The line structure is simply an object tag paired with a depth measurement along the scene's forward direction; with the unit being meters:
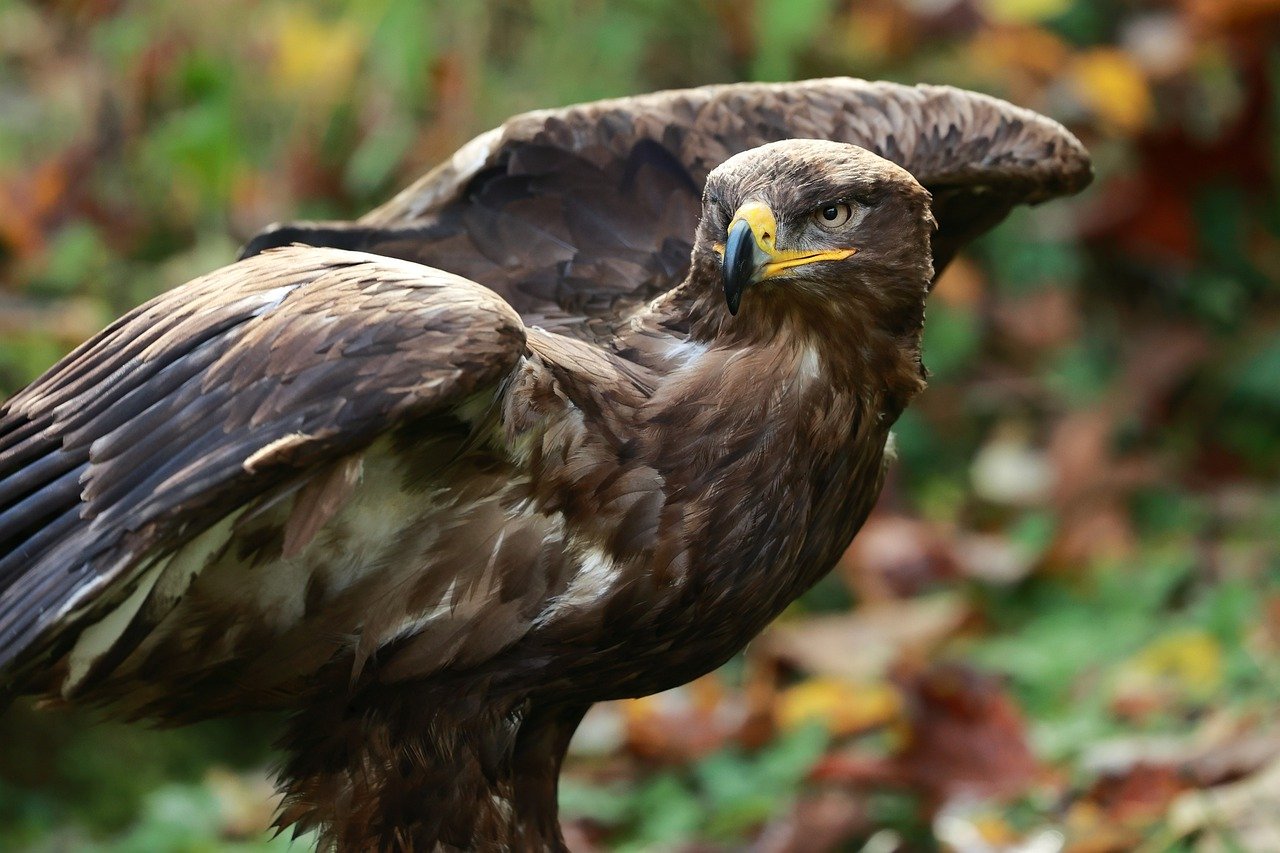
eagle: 6.50
